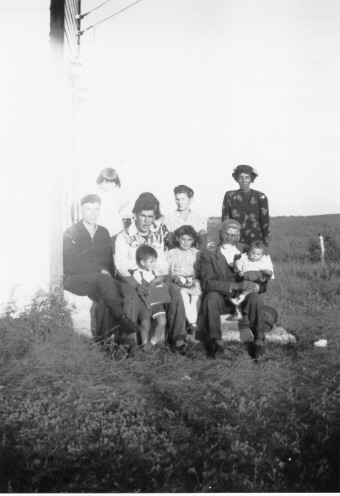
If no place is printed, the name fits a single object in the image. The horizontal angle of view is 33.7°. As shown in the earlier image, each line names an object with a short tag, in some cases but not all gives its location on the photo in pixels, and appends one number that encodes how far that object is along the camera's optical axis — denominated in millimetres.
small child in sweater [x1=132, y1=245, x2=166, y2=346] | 5367
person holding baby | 5293
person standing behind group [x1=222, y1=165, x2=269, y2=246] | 6523
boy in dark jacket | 5484
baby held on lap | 5602
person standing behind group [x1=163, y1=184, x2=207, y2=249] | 6223
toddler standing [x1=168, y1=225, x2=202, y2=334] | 5598
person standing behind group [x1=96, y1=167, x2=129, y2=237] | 6652
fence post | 11734
